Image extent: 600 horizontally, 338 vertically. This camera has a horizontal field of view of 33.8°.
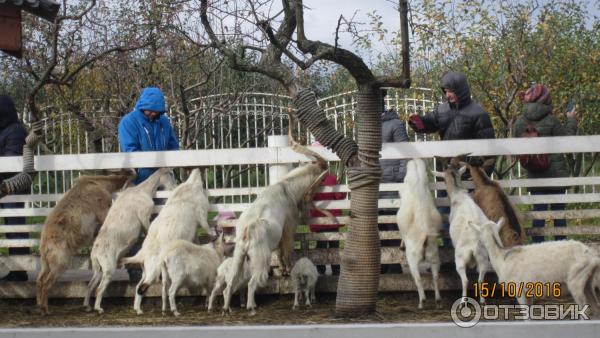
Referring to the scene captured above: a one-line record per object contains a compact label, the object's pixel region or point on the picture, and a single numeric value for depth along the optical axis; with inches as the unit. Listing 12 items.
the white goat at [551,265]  310.7
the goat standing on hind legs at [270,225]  339.6
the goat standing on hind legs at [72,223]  357.4
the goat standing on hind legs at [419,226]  342.0
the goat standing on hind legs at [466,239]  333.7
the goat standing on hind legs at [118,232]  357.4
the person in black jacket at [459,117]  377.4
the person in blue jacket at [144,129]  392.5
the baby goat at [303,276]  349.4
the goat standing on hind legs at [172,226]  349.4
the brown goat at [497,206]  343.9
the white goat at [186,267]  339.0
